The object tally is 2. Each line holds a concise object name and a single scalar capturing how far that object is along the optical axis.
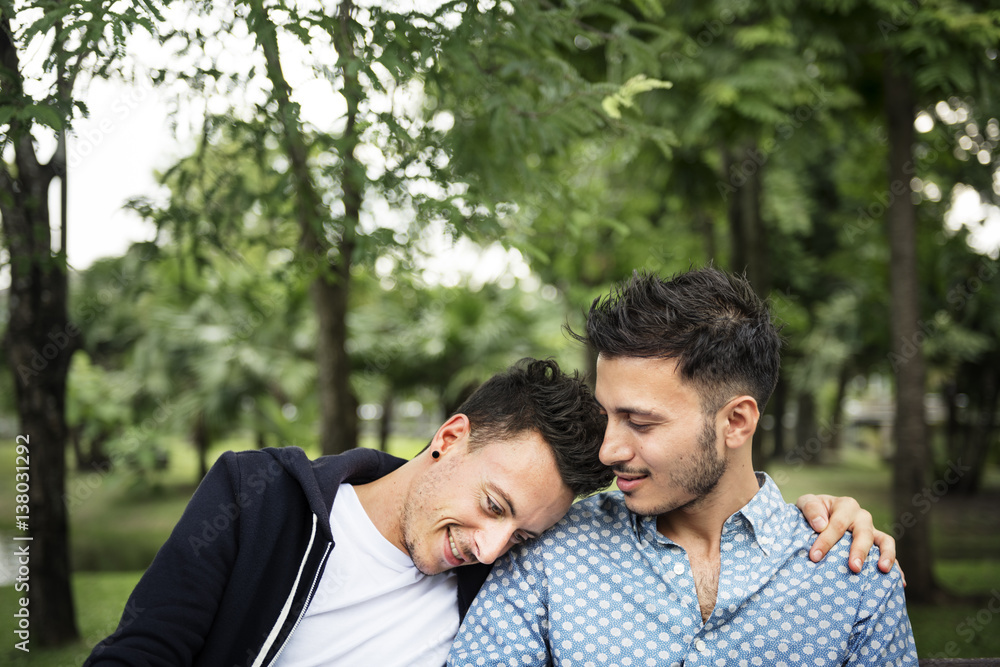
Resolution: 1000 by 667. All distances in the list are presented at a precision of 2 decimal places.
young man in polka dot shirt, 1.25
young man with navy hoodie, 1.26
